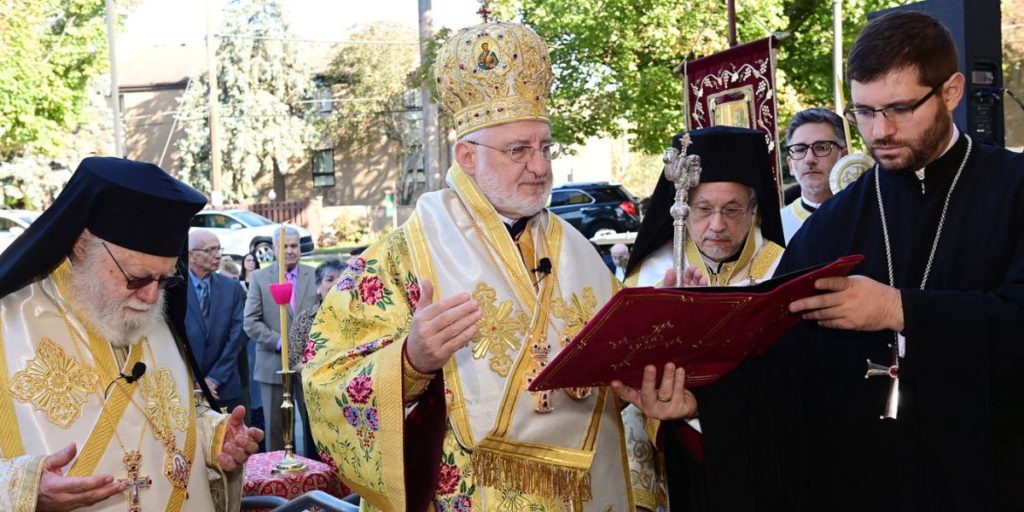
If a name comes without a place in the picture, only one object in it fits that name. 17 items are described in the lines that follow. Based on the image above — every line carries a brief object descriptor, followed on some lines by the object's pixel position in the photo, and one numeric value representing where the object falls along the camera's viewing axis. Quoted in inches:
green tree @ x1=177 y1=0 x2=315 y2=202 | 1584.6
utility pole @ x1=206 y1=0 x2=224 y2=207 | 1290.6
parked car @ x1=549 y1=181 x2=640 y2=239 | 981.2
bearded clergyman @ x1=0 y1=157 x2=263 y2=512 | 124.9
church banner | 283.9
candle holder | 197.0
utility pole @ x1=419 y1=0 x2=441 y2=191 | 885.2
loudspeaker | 246.7
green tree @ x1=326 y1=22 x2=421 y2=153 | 1583.4
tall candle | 185.2
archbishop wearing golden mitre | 126.0
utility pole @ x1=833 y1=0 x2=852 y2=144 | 656.4
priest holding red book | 111.7
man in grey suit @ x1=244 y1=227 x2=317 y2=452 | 339.6
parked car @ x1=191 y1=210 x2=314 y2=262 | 978.8
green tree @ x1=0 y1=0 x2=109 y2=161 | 891.4
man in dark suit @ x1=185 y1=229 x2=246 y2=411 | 305.9
